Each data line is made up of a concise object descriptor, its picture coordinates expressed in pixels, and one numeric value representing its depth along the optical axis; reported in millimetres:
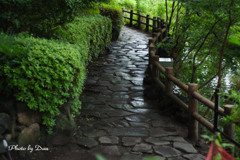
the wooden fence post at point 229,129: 3975
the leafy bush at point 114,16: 14328
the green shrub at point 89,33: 6202
